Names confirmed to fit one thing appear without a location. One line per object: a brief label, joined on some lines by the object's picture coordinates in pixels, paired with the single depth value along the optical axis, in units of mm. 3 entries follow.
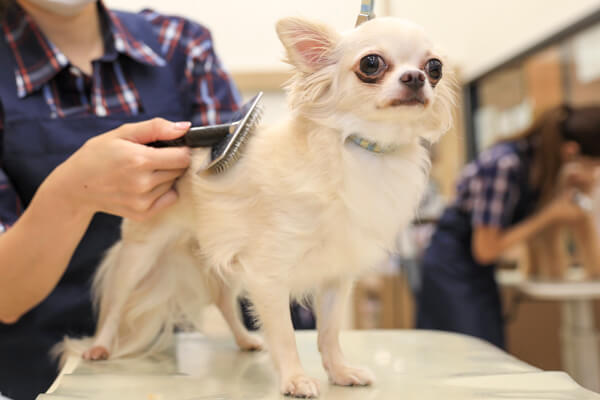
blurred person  2234
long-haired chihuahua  745
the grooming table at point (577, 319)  2145
